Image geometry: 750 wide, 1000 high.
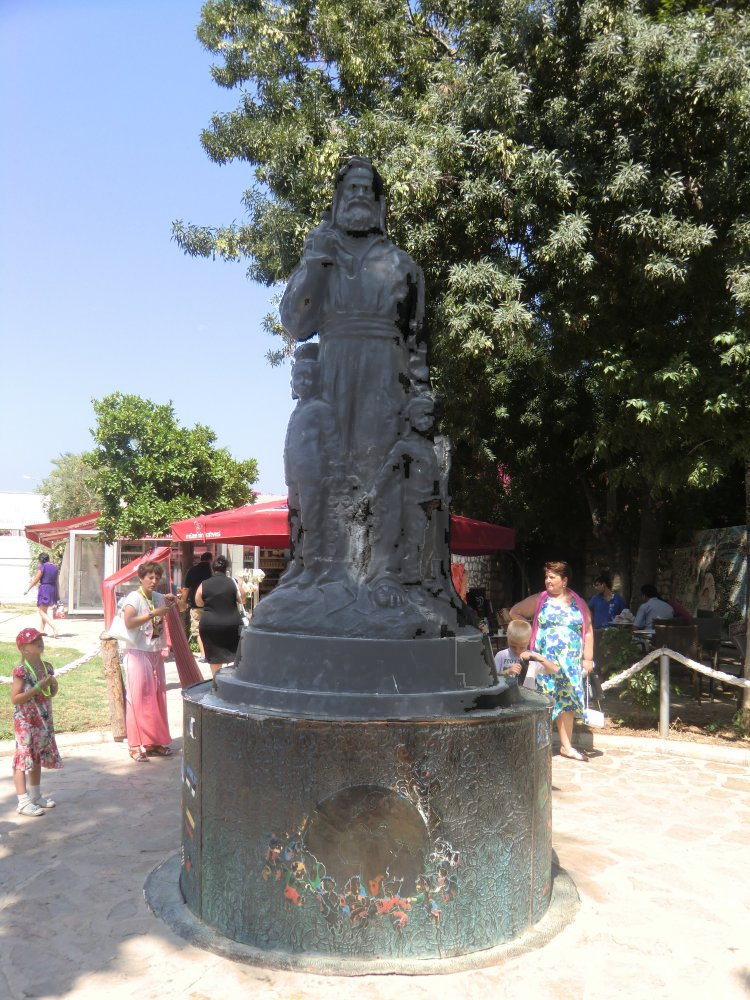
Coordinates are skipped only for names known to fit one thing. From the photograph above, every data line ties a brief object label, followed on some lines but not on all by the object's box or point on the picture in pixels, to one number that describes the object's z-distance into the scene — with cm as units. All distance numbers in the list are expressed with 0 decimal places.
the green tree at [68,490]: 3847
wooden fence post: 729
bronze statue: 396
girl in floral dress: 516
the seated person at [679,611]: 1044
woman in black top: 812
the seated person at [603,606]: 1174
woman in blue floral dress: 635
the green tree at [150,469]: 2194
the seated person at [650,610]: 1045
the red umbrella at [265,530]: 1025
